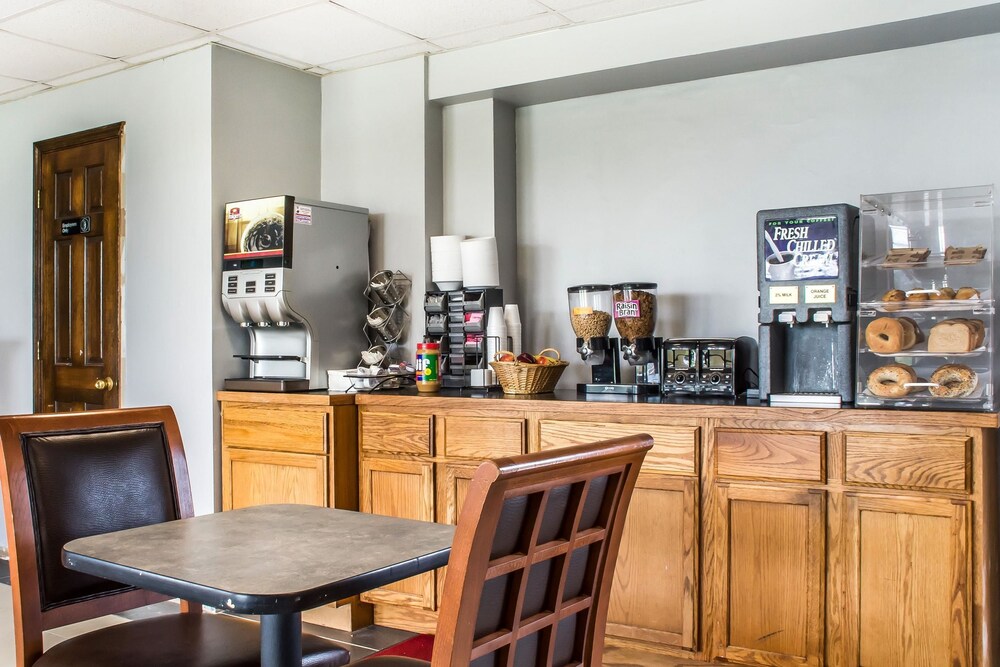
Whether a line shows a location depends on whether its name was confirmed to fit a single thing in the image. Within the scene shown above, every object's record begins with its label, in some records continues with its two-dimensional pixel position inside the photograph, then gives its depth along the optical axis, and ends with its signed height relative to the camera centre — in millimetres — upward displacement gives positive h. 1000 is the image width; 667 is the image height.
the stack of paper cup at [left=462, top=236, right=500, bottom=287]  4234 +319
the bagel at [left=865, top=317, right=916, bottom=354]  3035 -19
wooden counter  2812 -657
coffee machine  4102 +211
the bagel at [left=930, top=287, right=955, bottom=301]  3016 +113
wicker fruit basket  3789 -188
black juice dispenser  3176 +96
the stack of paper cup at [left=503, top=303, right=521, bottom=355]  4246 +32
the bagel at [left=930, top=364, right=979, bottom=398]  2939 -166
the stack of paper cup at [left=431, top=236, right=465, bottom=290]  4371 +343
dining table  1564 -437
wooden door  4723 +329
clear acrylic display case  2967 +118
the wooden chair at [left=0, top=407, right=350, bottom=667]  2100 -472
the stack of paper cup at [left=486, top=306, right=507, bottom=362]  4184 -5
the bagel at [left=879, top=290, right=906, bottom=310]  3074 +110
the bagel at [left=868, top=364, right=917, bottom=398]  3002 -166
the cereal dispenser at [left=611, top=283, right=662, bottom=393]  3754 +35
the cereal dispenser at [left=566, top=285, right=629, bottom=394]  3869 -23
